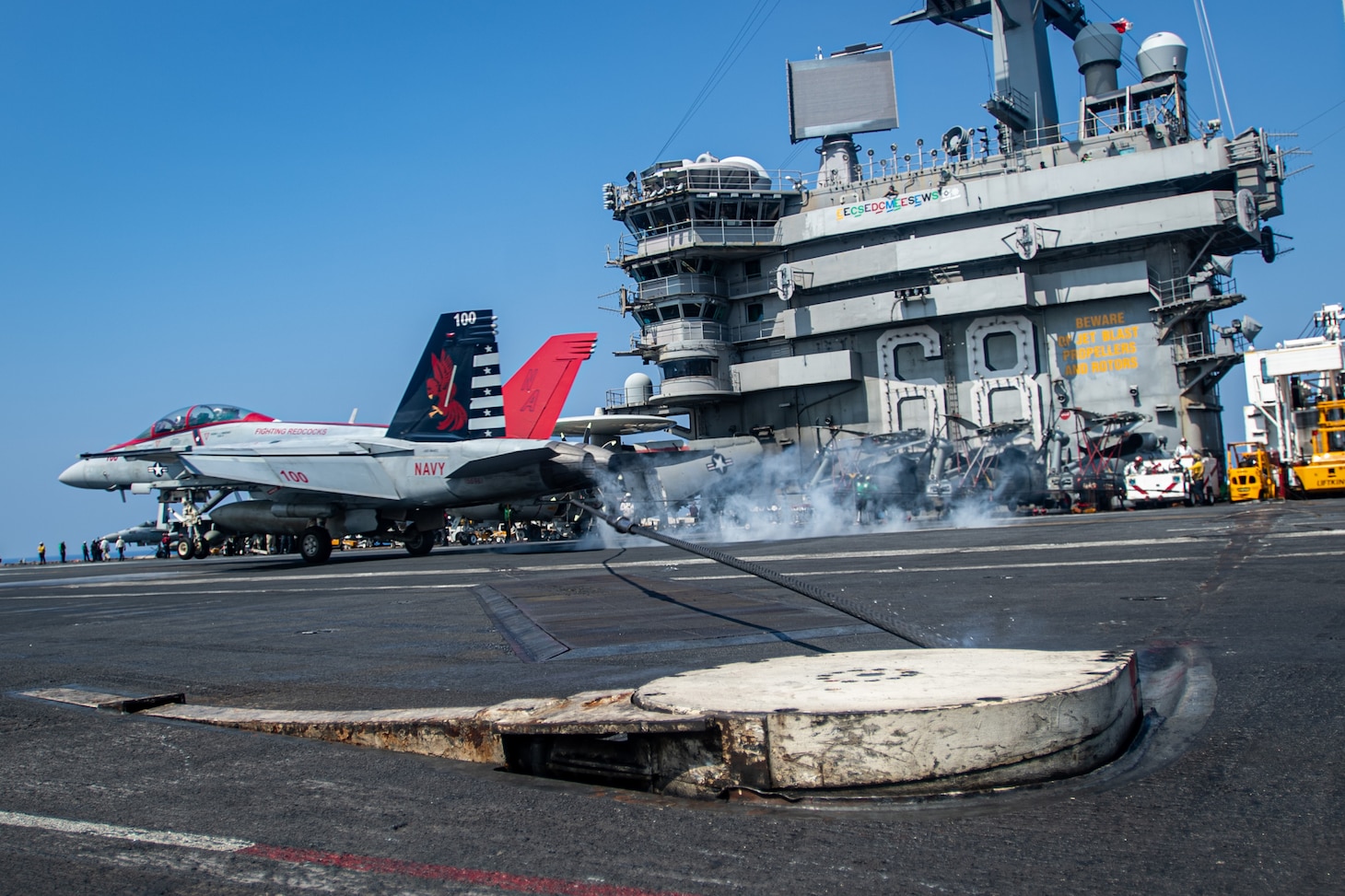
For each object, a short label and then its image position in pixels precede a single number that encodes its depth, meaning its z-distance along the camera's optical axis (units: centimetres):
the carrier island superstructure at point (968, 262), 3925
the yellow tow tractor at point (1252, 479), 3278
